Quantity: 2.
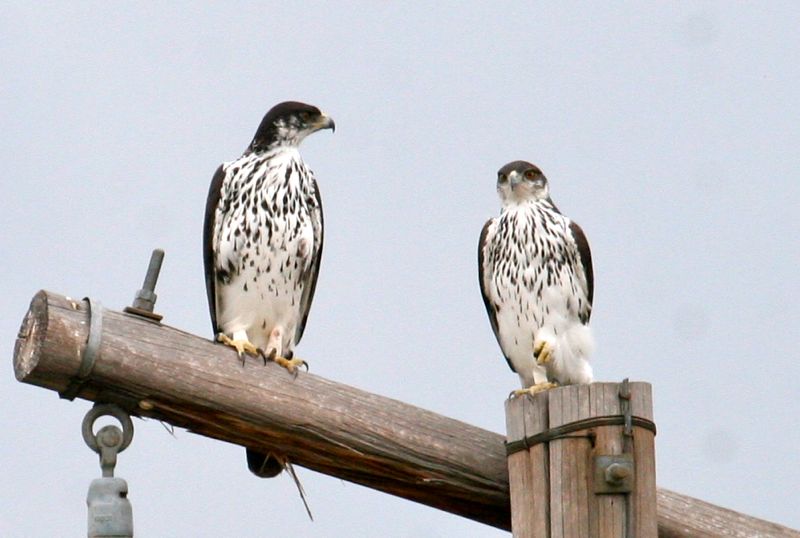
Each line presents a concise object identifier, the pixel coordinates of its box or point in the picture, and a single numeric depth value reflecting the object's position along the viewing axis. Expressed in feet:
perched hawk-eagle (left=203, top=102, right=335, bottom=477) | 41.42
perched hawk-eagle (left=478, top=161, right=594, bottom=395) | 44.11
